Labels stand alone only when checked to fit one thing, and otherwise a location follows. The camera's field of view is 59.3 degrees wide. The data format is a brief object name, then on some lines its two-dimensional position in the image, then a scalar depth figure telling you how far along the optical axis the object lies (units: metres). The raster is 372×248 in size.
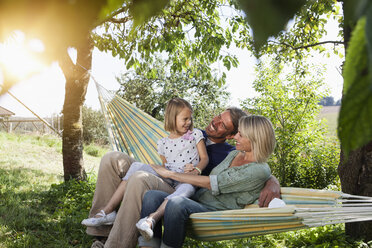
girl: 2.05
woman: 1.60
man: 1.77
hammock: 1.36
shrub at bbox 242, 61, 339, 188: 4.94
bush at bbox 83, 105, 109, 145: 11.88
